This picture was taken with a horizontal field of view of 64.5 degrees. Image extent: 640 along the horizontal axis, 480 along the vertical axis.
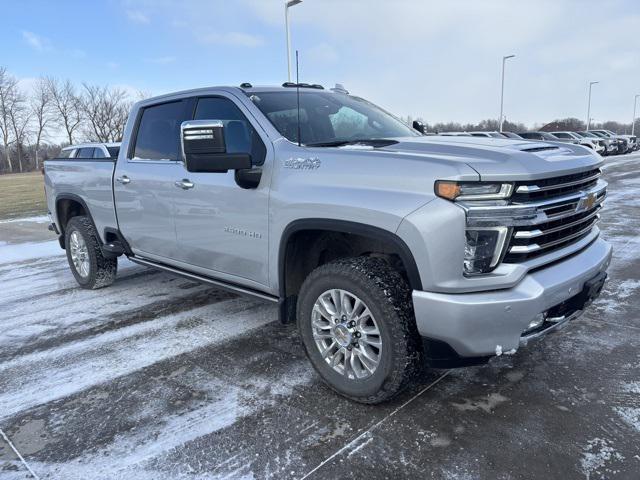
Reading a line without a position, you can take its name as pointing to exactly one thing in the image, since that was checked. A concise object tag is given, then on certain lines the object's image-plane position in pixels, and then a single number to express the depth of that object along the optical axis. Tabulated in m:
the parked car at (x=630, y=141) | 35.71
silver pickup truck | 2.52
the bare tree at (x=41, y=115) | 65.11
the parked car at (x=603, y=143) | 32.31
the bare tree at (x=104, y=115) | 61.41
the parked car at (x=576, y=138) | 29.75
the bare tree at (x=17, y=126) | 62.77
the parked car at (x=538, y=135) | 28.10
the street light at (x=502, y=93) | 39.38
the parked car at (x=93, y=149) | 13.34
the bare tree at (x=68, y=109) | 64.12
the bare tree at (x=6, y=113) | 60.69
